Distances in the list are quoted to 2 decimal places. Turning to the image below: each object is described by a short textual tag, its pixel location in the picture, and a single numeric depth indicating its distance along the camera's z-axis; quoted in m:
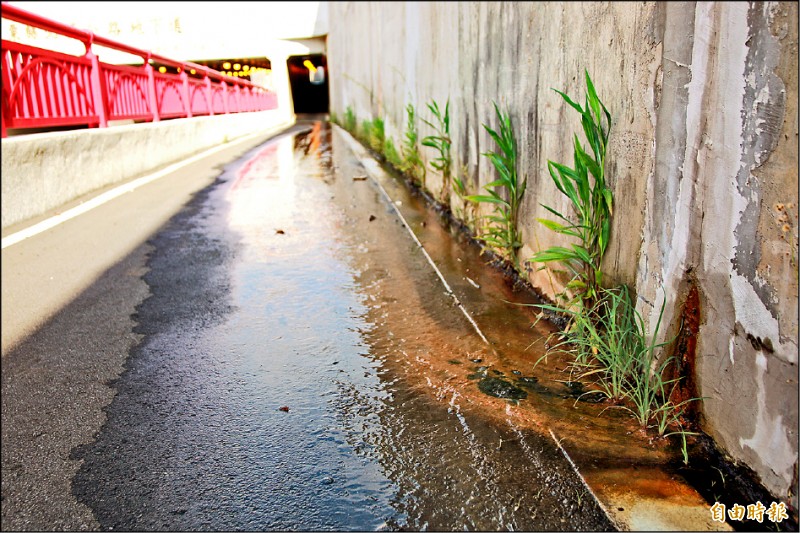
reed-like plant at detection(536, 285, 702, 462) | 1.93
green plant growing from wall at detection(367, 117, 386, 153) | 9.68
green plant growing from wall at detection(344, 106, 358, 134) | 15.24
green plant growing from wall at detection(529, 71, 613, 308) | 2.33
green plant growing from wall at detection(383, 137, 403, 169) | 7.82
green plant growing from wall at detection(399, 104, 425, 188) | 6.36
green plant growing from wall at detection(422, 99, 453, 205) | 4.94
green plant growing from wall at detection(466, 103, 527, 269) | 3.40
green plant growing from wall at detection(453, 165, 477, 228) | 4.48
